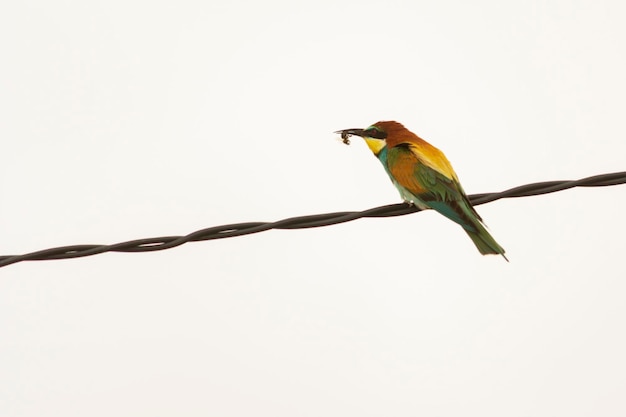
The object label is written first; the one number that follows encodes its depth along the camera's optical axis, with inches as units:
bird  377.4
